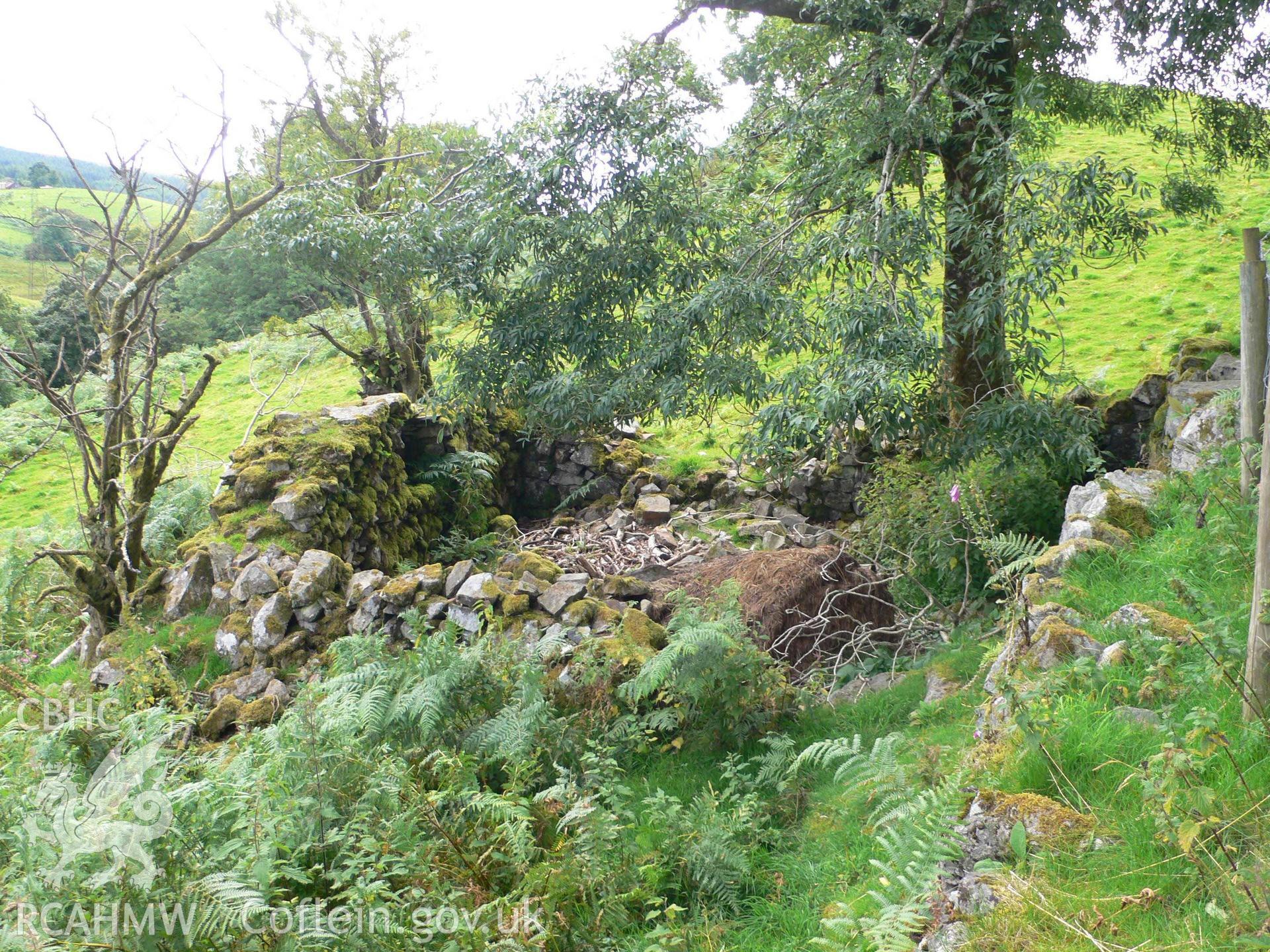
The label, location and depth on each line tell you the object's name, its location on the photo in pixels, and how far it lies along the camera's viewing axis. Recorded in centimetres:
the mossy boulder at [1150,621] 401
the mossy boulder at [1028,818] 302
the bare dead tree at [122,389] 759
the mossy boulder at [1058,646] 426
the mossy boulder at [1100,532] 591
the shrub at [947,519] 808
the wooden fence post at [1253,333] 517
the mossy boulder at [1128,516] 611
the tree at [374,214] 1012
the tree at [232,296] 3459
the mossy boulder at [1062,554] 580
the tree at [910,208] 700
